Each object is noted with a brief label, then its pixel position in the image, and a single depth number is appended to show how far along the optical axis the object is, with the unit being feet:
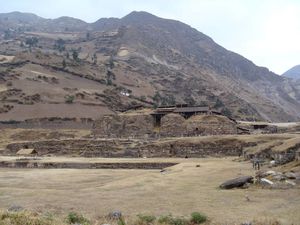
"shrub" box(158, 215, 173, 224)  54.80
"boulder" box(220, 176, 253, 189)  80.74
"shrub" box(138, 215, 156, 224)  55.06
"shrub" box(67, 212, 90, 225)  52.51
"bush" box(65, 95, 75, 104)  386.32
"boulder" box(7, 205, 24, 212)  60.91
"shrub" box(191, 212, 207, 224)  55.52
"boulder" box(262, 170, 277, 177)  86.56
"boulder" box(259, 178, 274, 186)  79.46
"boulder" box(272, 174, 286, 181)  81.66
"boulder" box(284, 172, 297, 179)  81.14
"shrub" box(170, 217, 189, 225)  54.68
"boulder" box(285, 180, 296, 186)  78.02
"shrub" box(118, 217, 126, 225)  51.56
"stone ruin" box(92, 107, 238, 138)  215.31
